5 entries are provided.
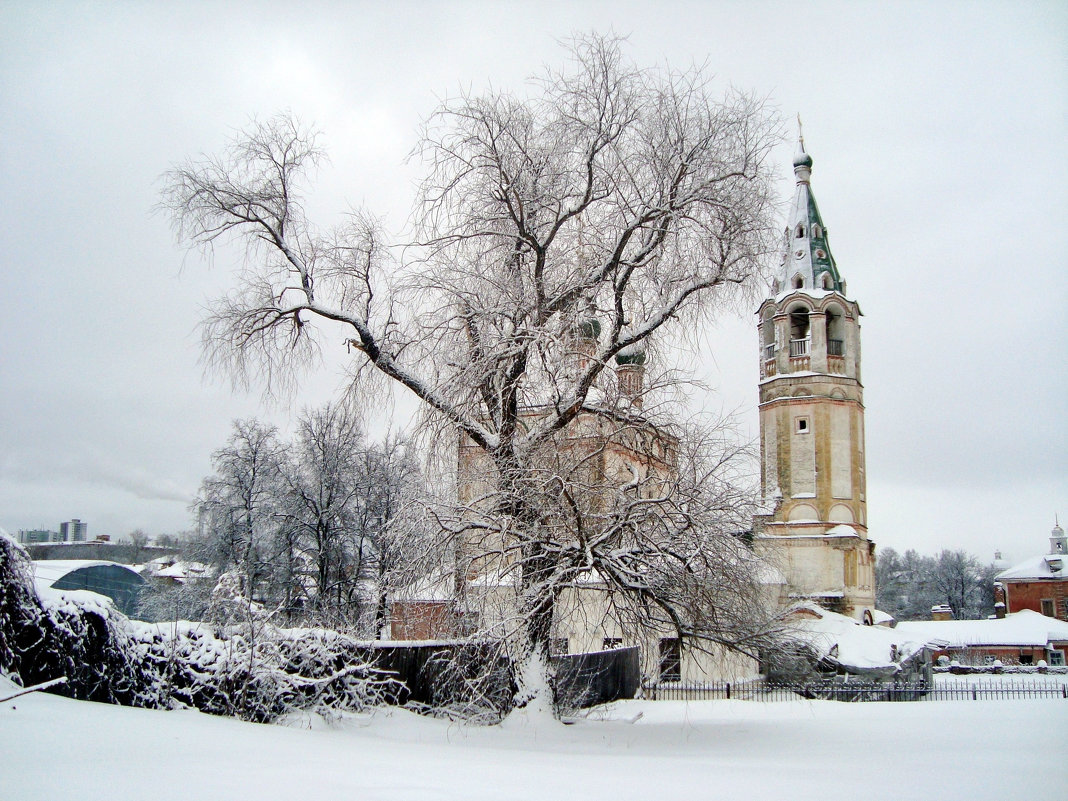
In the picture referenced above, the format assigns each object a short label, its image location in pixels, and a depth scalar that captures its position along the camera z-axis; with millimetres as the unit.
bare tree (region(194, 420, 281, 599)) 32062
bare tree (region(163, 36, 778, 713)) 13211
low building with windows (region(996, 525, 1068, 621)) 61969
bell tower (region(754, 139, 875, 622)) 40469
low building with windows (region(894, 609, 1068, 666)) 50281
